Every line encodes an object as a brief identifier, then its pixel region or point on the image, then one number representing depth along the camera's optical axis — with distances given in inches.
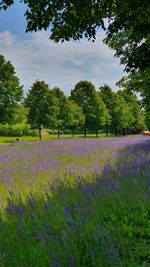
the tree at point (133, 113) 2910.9
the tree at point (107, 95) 2672.2
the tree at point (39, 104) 1820.9
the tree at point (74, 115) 2056.3
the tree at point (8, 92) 1444.4
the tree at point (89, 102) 2236.7
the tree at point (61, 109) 1966.8
